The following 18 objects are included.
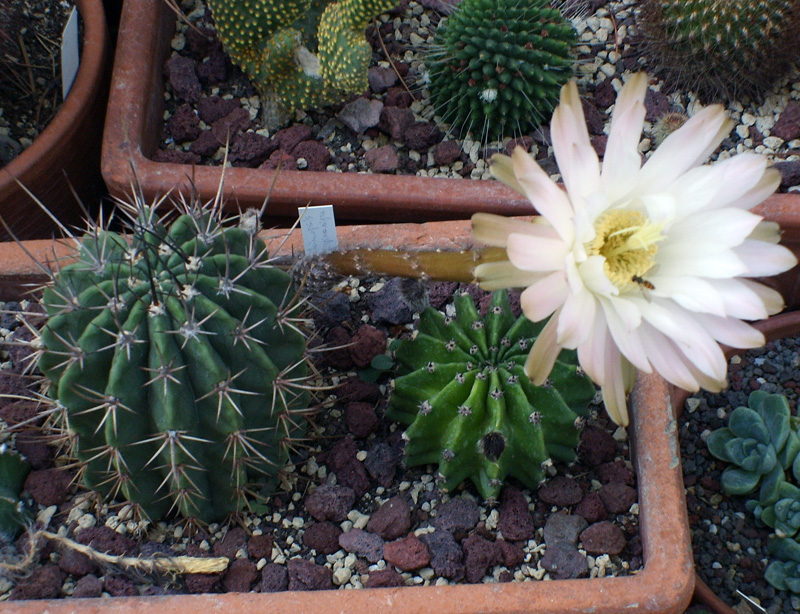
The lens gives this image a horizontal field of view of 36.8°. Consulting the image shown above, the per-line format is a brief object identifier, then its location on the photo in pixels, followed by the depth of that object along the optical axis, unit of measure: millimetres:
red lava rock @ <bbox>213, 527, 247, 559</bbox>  553
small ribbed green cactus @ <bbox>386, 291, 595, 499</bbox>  533
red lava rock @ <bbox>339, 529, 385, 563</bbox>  556
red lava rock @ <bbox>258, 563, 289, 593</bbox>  541
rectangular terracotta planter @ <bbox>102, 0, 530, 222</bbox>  650
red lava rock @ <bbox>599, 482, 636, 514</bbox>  570
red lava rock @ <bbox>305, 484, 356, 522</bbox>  568
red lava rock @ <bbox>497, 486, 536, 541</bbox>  561
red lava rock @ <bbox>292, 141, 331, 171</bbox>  716
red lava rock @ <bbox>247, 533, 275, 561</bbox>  553
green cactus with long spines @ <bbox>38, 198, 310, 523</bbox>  487
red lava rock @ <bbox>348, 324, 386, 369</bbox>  615
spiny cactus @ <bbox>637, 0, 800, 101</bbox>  699
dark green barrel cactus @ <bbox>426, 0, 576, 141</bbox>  688
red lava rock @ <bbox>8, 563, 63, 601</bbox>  533
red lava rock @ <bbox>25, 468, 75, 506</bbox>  566
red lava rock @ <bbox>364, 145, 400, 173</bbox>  720
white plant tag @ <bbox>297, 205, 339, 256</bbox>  597
